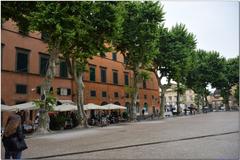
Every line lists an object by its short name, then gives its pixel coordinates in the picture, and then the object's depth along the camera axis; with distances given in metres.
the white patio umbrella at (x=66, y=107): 16.14
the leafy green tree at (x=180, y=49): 25.35
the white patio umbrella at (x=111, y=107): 20.15
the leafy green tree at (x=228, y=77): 39.29
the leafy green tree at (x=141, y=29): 20.47
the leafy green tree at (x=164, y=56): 25.44
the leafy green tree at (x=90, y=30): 13.42
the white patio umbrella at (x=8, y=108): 14.37
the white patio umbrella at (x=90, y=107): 18.46
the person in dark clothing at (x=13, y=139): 4.55
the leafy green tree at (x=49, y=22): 12.54
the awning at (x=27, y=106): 14.57
